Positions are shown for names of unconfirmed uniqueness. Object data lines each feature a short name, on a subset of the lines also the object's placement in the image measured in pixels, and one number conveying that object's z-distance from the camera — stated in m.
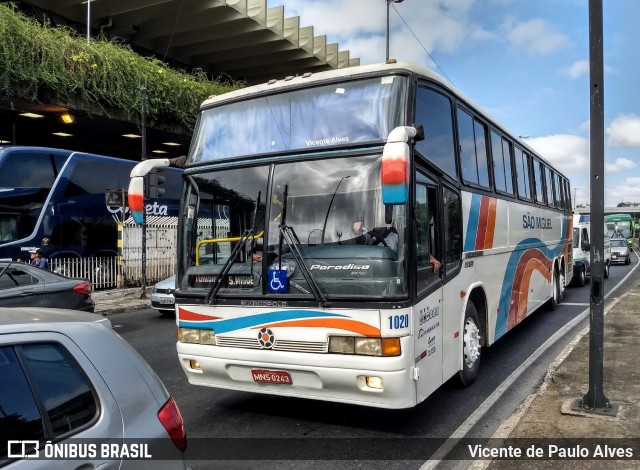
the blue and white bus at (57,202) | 14.09
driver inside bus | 4.50
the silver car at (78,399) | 2.04
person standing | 13.23
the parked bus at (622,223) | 57.08
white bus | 4.38
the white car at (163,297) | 12.21
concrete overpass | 19.98
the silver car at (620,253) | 34.25
